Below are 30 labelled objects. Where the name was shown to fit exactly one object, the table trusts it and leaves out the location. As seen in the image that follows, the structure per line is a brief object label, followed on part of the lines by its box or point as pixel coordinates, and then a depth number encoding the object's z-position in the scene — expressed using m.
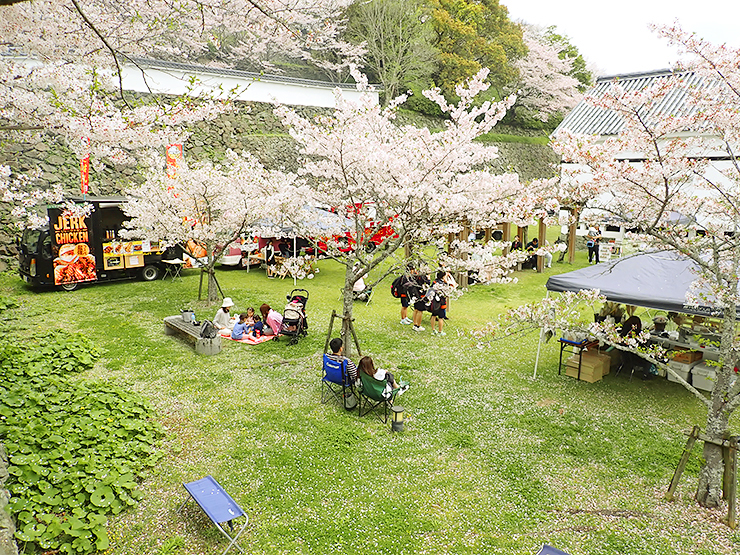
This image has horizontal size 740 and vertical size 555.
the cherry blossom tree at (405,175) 8.31
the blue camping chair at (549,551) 4.35
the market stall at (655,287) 7.89
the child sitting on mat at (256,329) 11.05
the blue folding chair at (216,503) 4.73
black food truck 14.15
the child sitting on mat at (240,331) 10.90
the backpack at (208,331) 9.98
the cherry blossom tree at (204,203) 12.55
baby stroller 10.71
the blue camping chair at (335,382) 7.73
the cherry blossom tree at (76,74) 8.01
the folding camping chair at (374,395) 7.29
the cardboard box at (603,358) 9.08
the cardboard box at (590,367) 8.96
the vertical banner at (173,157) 13.88
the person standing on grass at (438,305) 10.68
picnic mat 10.77
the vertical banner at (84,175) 16.08
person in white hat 11.47
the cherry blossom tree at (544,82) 33.47
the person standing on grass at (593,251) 20.17
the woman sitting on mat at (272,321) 11.15
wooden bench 9.95
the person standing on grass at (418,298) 11.39
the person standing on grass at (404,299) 12.01
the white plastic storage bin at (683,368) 8.72
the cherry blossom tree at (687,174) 5.39
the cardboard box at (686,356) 8.97
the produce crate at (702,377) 8.52
